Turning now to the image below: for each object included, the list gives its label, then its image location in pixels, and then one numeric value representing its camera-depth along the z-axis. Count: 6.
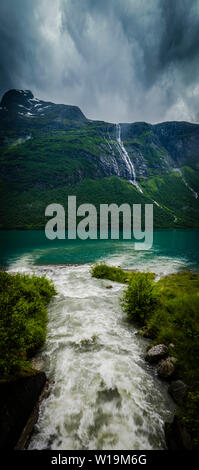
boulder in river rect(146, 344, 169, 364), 7.91
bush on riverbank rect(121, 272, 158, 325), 11.91
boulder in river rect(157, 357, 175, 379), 6.98
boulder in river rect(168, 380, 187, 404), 5.97
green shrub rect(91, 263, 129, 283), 22.01
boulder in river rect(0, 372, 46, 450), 4.30
